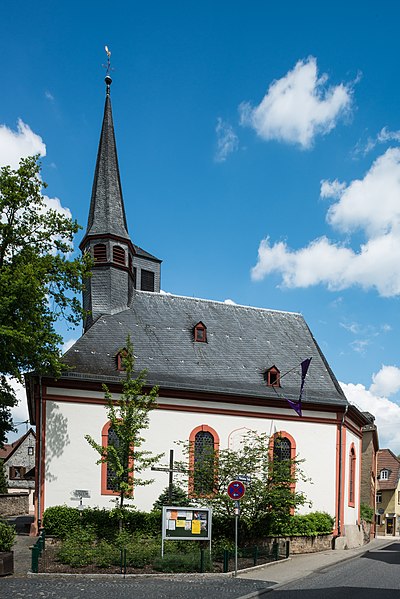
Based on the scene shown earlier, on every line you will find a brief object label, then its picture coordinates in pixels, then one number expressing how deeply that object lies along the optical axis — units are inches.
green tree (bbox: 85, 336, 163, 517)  845.2
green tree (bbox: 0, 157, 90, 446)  847.1
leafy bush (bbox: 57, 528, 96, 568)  699.1
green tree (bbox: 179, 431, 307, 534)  909.2
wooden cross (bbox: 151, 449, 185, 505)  938.7
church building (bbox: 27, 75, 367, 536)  999.0
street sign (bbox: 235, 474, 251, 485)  818.2
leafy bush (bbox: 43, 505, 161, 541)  914.1
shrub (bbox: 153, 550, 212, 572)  693.9
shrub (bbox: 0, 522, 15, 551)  660.7
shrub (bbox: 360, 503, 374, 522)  1537.3
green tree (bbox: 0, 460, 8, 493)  1983.9
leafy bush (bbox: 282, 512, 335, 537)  1004.5
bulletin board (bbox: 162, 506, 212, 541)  733.9
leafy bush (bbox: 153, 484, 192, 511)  971.3
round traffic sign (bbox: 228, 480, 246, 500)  693.9
